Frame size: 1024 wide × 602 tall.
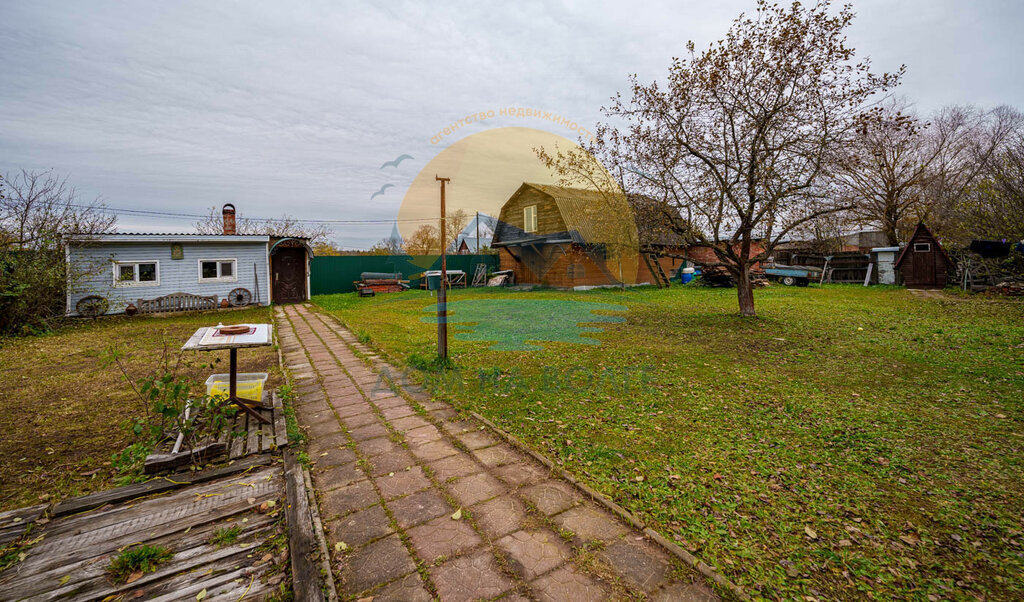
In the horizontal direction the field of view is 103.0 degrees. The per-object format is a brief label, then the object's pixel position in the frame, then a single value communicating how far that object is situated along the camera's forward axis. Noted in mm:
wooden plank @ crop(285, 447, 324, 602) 2098
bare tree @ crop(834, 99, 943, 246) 20844
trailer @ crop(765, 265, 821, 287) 21031
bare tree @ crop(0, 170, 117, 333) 9750
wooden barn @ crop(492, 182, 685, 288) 19625
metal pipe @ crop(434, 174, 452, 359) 6055
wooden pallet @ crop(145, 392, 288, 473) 3373
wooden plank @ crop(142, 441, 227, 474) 3326
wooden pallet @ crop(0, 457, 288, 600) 2166
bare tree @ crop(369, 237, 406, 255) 23666
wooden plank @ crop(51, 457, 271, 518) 2869
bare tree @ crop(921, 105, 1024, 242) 19594
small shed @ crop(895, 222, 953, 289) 17219
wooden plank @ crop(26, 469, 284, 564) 2516
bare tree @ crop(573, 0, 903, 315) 8344
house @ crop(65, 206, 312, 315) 11977
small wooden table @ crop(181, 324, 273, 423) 3756
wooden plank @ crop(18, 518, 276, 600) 2152
